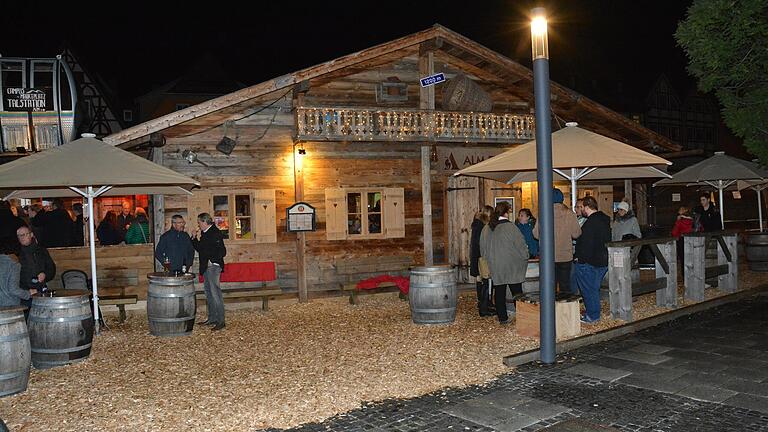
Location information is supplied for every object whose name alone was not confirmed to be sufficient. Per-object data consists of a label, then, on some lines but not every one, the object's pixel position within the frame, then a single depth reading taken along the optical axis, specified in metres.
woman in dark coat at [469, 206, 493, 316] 9.53
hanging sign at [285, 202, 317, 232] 12.15
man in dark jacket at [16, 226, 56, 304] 7.83
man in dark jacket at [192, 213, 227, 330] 9.41
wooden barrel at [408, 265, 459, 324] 8.78
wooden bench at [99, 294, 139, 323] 9.88
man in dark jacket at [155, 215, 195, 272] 9.53
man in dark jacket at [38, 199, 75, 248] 11.58
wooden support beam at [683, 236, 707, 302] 10.20
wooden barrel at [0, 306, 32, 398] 5.92
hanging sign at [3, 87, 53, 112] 16.09
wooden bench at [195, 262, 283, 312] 12.09
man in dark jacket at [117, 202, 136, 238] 15.18
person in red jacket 12.80
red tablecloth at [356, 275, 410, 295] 12.02
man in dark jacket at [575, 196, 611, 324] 8.54
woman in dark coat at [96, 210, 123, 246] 12.66
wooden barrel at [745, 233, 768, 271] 13.43
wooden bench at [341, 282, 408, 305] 12.03
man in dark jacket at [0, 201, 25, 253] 10.73
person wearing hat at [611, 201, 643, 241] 10.36
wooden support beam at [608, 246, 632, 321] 8.53
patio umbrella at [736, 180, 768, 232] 14.70
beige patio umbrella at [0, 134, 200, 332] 7.65
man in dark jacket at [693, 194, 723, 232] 12.59
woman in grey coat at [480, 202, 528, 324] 8.80
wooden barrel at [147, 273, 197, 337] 8.56
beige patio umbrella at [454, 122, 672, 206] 8.17
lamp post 6.50
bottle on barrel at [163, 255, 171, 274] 9.50
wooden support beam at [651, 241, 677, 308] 9.48
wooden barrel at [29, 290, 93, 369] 7.05
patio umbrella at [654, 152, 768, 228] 12.34
